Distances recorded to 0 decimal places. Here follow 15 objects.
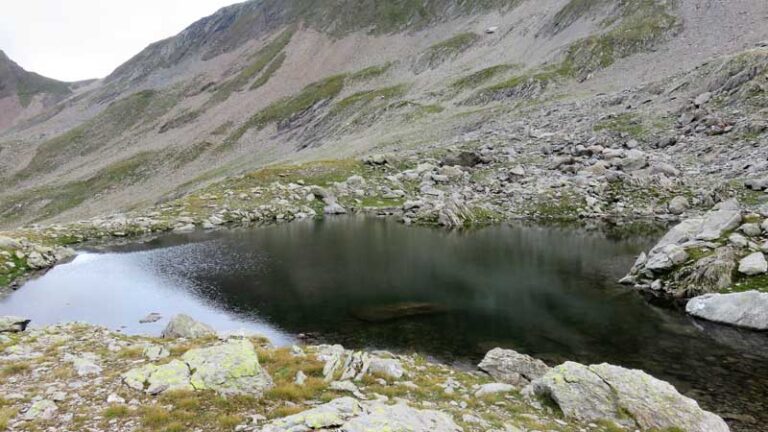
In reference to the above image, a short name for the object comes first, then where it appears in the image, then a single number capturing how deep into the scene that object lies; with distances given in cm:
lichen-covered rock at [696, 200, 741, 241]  3659
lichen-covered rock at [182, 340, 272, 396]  1662
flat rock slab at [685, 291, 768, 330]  2808
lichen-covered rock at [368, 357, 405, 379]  1949
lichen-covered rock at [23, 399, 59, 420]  1466
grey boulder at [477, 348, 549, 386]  2138
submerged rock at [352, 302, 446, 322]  3177
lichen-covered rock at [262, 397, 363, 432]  1355
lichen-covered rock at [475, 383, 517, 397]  1870
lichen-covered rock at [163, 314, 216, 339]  2613
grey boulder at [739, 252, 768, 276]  3173
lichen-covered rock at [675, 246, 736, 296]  3231
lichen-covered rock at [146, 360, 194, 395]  1642
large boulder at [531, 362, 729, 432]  1709
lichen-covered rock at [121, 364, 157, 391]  1680
